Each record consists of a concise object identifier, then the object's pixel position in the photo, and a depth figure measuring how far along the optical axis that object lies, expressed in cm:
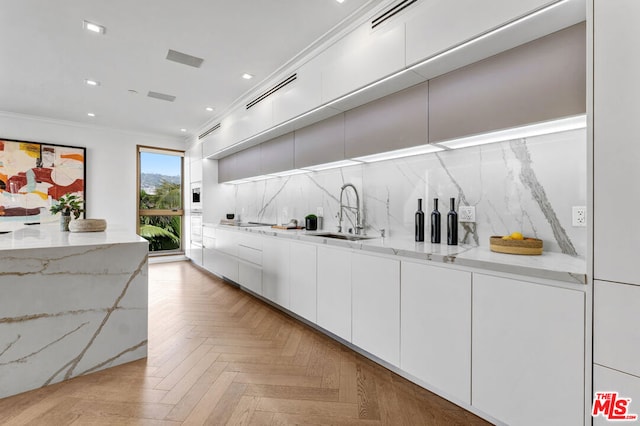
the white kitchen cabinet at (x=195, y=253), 536
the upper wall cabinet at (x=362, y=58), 195
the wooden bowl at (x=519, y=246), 151
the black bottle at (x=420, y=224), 214
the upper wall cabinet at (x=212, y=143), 463
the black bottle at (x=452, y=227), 197
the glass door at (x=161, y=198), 588
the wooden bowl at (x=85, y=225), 279
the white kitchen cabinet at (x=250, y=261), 335
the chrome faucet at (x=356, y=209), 276
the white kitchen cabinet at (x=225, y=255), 399
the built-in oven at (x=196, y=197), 544
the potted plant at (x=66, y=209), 299
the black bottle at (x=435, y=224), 205
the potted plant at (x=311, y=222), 319
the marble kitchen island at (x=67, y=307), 171
